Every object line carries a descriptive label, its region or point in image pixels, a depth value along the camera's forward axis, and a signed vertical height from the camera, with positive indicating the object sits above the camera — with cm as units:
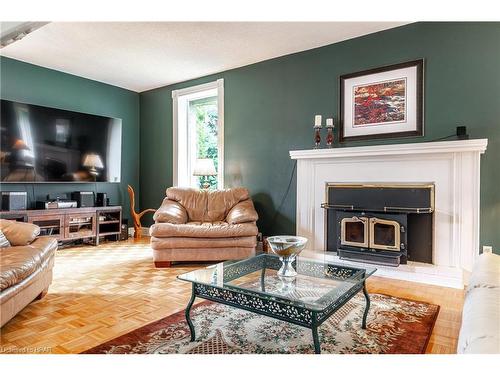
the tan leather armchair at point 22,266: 188 -53
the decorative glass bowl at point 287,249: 203 -42
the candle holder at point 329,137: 371 +50
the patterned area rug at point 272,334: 173 -89
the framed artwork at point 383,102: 333 +84
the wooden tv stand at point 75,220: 408 -54
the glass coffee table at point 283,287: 150 -59
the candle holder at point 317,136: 380 +52
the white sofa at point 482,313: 89 -44
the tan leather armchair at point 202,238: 345 -61
